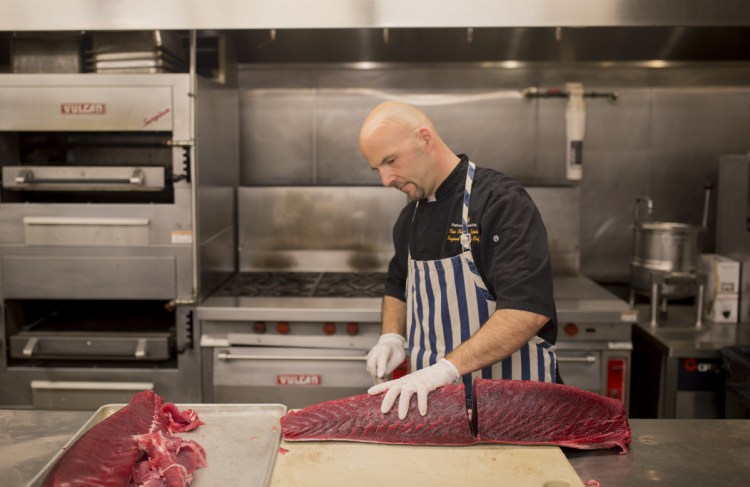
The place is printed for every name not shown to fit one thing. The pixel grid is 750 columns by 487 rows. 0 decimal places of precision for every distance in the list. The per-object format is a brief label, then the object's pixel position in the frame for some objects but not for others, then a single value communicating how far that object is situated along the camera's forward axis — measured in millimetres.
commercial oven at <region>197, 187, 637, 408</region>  3111
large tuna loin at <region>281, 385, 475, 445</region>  1686
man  1939
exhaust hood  3059
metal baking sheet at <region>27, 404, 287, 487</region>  1604
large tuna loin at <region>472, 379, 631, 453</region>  1689
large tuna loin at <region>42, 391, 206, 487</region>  1454
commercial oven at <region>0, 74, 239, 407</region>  3070
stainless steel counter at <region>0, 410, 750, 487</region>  1595
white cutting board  1539
